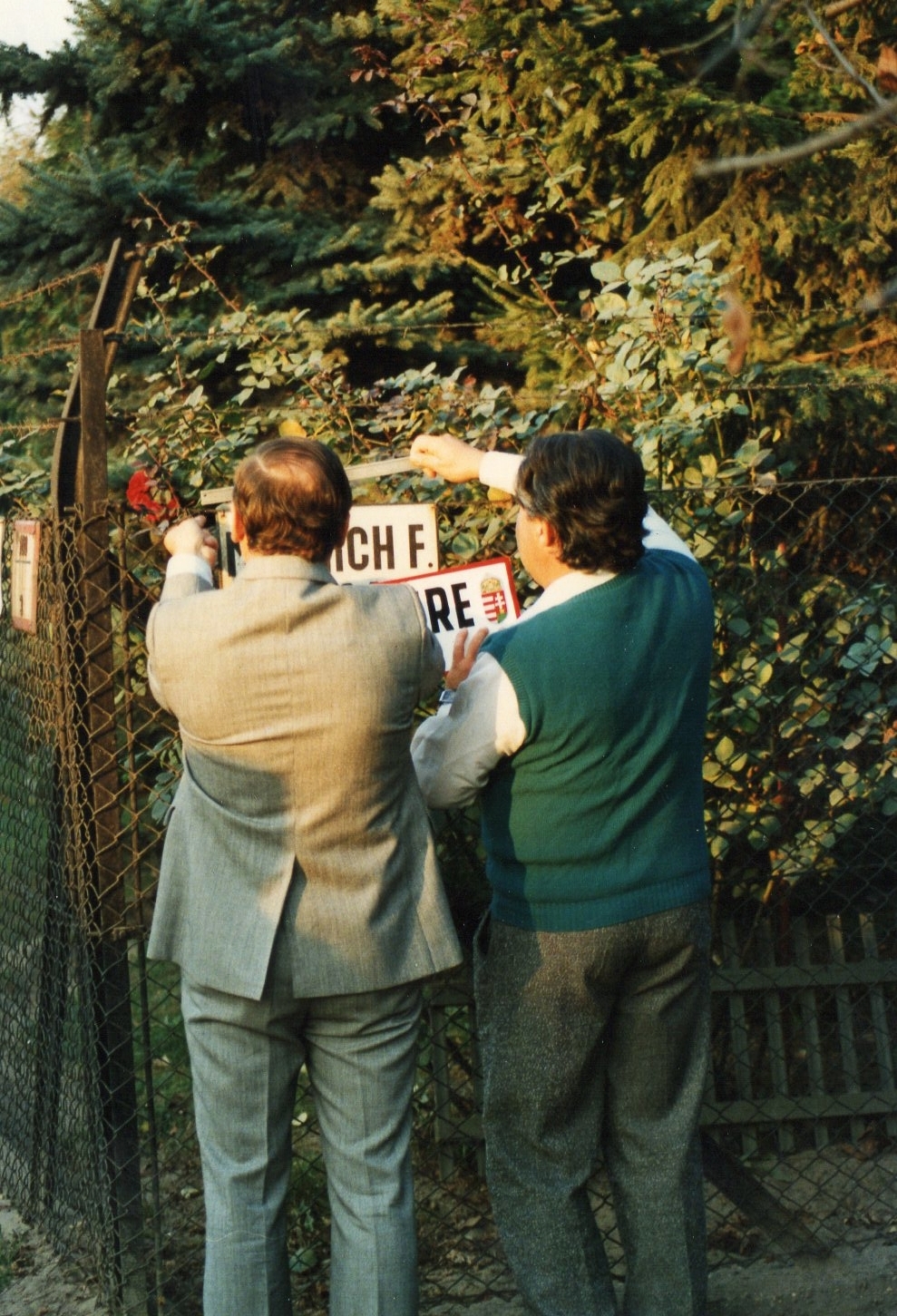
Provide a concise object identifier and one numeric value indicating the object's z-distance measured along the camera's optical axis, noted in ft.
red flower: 11.89
